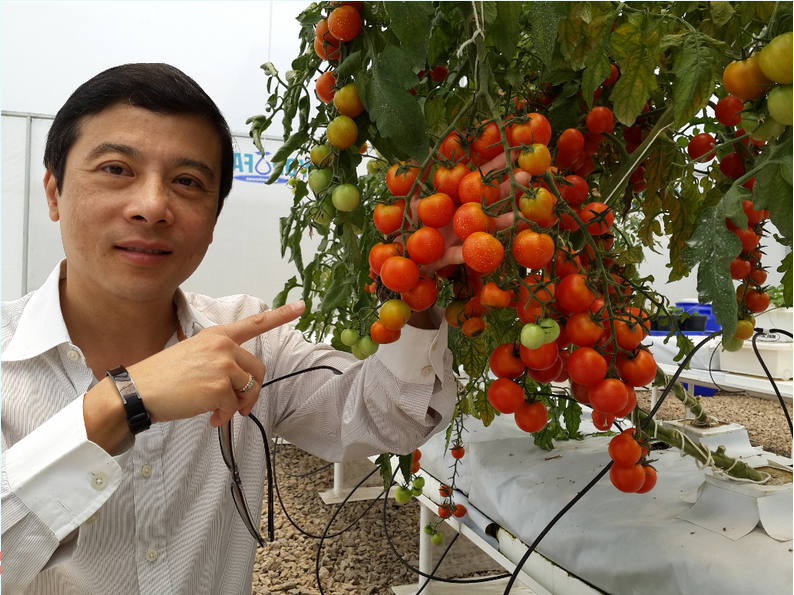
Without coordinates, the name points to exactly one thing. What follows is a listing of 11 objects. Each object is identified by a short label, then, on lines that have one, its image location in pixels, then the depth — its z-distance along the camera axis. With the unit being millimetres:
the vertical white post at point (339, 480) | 2608
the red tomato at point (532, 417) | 598
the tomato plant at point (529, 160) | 404
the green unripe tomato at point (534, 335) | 452
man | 606
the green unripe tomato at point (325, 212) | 519
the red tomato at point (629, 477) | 655
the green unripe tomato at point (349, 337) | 632
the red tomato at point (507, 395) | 564
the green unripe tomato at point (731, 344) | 430
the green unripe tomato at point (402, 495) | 1489
